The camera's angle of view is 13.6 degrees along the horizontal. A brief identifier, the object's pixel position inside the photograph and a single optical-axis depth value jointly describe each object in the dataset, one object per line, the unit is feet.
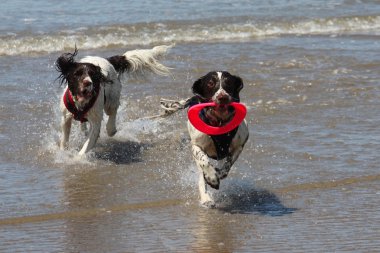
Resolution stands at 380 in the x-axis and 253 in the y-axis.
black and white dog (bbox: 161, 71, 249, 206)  40.23
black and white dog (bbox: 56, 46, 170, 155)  49.75
